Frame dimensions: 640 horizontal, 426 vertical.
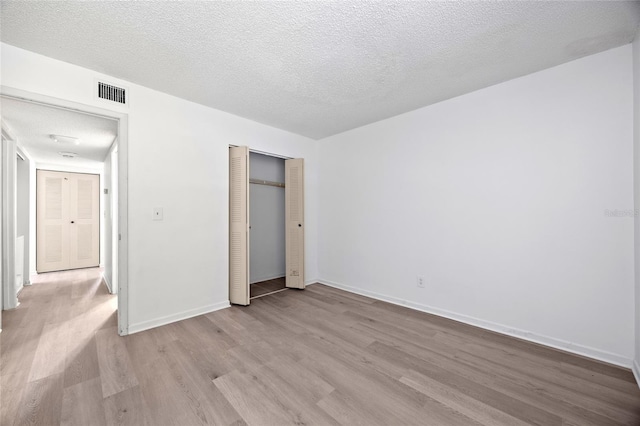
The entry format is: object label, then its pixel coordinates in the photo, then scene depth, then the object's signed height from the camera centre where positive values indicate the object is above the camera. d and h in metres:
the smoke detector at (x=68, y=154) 4.58 +1.13
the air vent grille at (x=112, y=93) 2.40 +1.18
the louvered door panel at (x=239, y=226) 3.29 -0.16
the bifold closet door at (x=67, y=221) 5.24 -0.13
